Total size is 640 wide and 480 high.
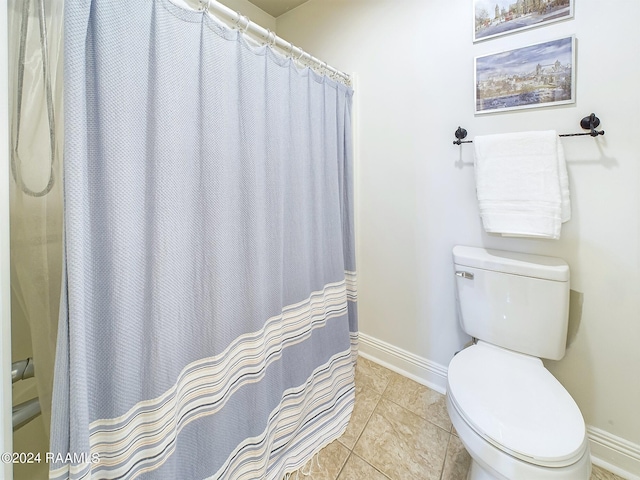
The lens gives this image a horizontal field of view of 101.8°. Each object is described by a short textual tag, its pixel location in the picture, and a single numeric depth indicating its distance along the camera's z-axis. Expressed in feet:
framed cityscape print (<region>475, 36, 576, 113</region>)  3.52
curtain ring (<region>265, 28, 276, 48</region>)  3.44
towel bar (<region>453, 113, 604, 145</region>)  3.35
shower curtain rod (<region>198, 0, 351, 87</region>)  2.87
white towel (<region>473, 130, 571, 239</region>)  3.46
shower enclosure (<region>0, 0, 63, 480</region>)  1.99
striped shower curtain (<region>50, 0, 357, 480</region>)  2.05
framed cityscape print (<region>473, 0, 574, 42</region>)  3.52
